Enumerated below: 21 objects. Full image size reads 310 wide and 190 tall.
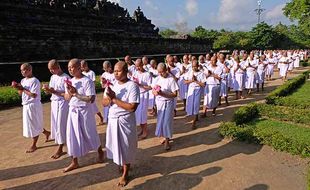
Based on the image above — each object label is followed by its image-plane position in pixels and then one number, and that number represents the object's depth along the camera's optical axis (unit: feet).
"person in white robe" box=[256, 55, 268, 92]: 50.45
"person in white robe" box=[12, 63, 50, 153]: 21.57
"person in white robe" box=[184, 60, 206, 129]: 28.12
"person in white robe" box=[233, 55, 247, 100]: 43.97
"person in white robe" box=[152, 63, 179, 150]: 22.08
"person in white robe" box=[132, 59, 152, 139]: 25.57
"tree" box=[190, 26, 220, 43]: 242.17
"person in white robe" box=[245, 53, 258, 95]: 46.88
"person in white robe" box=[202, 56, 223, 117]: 32.68
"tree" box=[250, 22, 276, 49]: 209.15
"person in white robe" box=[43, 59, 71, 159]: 20.70
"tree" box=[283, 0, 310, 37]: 107.24
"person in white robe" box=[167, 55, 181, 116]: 29.68
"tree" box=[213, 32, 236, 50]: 207.10
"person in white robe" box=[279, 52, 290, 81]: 65.31
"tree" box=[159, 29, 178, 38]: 373.81
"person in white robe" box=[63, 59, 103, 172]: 18.12
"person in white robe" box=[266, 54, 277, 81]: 65.32
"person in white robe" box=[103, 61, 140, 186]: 15.90
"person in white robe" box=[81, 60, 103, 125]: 27.96
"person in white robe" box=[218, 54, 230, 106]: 38.55
